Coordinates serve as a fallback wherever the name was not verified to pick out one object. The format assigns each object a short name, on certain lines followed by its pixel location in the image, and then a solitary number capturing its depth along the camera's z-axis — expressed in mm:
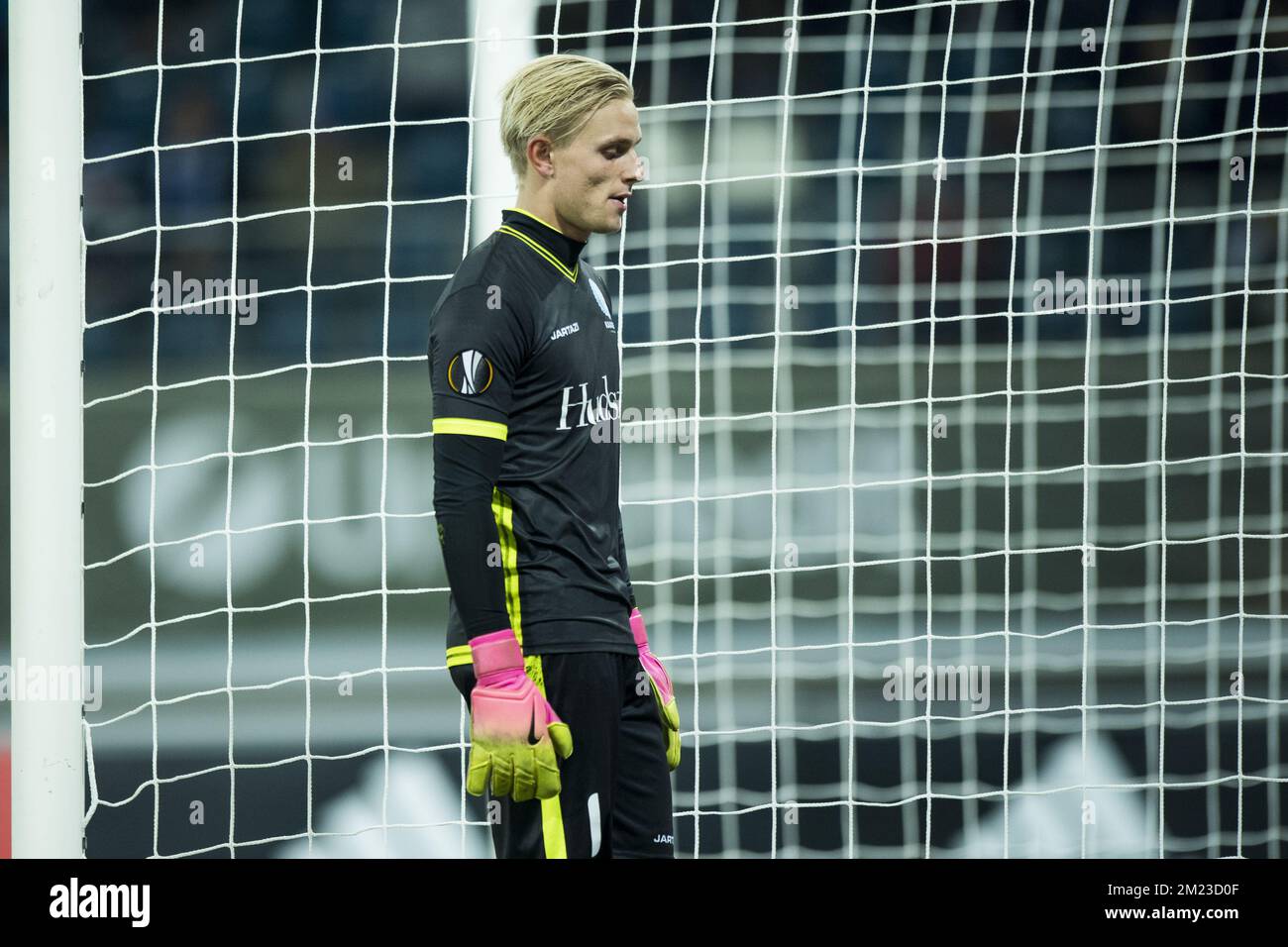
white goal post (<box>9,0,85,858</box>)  5129
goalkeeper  4262
